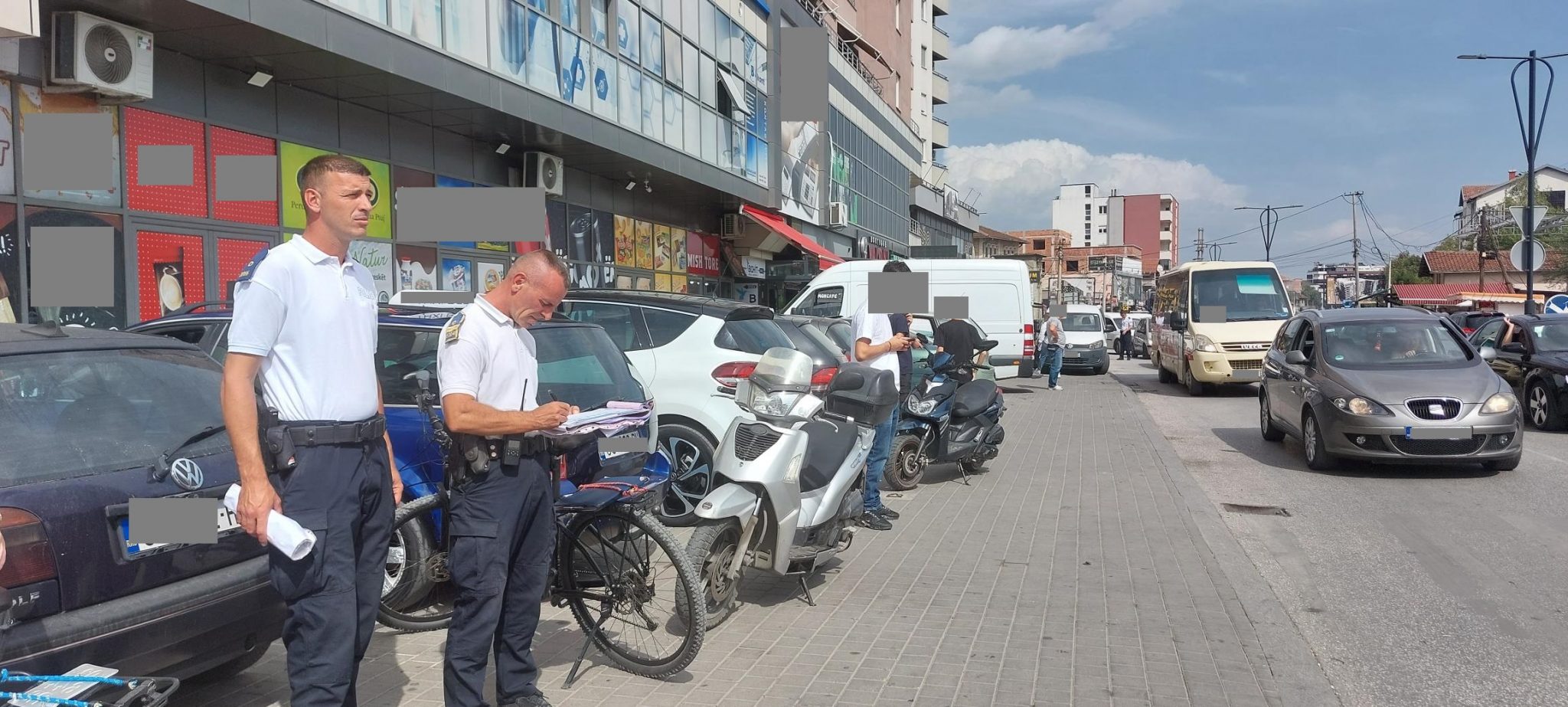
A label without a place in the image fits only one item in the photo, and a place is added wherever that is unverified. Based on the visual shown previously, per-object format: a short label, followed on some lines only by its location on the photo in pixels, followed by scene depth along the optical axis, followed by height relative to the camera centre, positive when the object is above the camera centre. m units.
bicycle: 4.45 -1.07
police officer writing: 3.64 -0.50
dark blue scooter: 9.68 -1.03
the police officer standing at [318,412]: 3.03 -0.27
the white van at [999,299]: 19.44 +0.32
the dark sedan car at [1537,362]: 13.12 -0.62
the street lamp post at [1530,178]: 26.28 +3.59
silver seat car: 9.66 -0.75
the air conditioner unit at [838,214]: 34.50 +3.32
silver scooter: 5.14 -0.81
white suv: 7.71 -0.35
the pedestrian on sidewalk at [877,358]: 7.64 -0.30
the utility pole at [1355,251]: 70.25 +4.25
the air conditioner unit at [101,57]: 9.61 +2.42
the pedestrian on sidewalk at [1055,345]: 22.28 -0.60
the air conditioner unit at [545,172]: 17.78 +2.45
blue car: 5.14 -0.33
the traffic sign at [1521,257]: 26.36 +1.40
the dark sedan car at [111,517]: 3.19 -0.60
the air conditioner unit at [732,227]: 28.27 +2.40
